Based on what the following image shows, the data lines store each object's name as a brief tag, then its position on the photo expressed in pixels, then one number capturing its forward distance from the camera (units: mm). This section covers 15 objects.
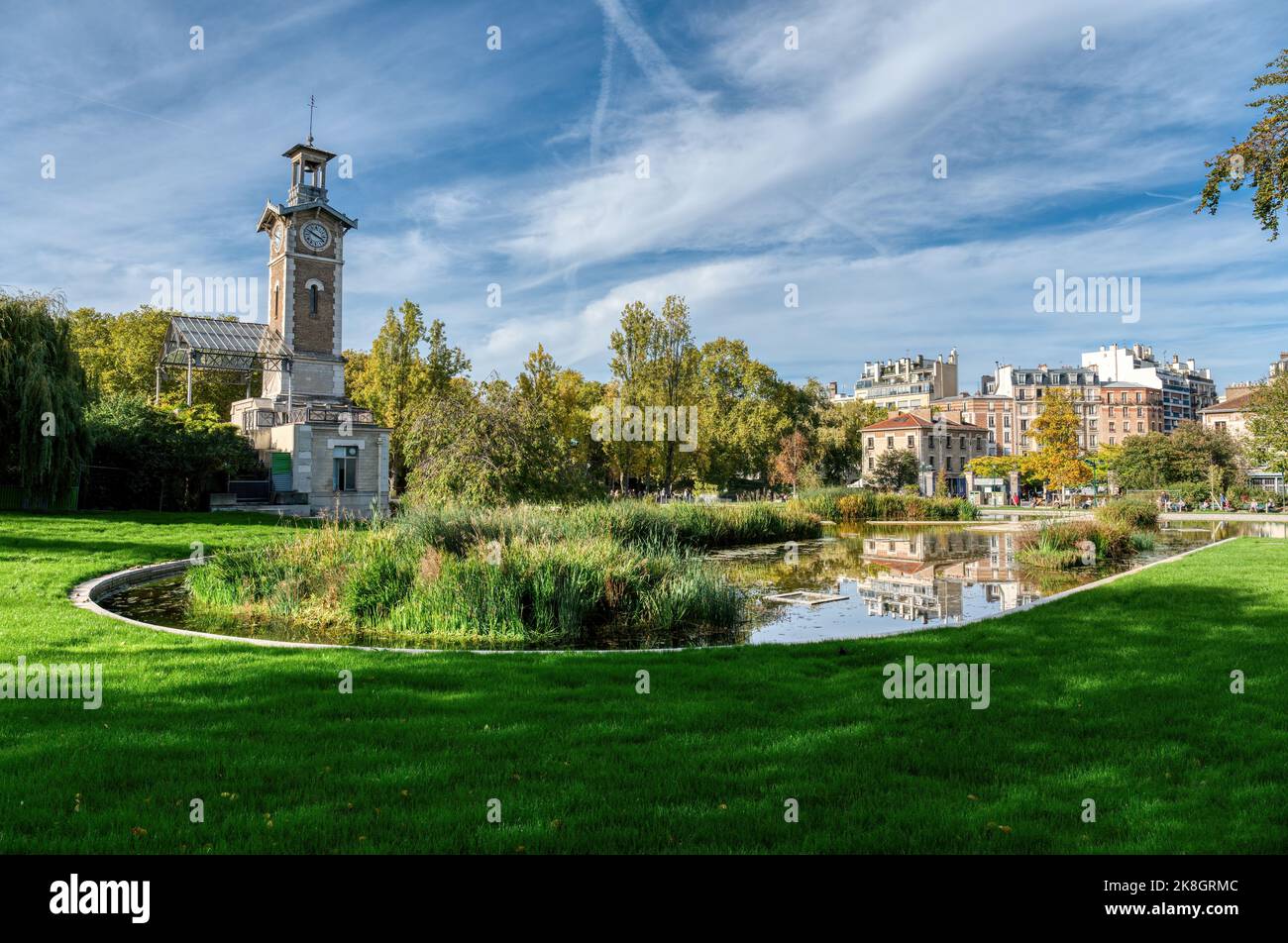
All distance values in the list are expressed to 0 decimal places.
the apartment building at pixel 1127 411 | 97750
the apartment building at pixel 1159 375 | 102250
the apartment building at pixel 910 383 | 105750
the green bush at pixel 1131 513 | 22500
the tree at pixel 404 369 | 38562
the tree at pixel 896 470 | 61750
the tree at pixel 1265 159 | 9297
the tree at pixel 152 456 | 25125
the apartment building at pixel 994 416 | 98188
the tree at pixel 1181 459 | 54938
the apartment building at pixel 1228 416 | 83644
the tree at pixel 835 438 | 52812
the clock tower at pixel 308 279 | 38969
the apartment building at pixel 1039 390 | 98000
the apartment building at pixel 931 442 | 72188
